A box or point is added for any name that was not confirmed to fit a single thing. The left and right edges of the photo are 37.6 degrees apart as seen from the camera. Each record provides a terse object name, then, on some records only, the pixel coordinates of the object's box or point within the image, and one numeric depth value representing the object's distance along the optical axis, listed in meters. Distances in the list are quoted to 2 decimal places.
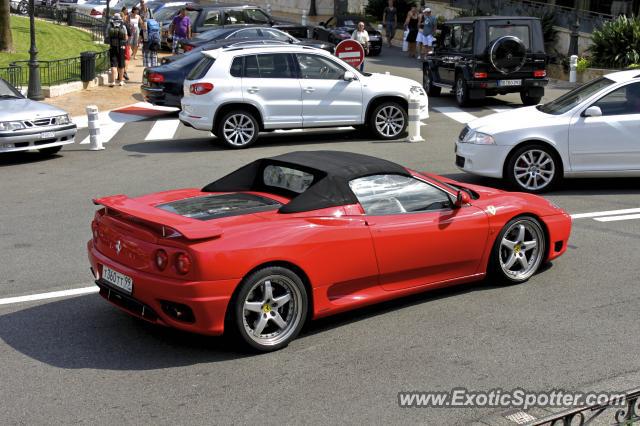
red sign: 22.28
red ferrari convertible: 6.57
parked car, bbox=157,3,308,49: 30.88
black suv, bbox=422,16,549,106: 21.56
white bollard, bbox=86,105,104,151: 16.98
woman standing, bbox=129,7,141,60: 31.50
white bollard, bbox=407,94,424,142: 17.61
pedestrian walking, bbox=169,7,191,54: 29.03
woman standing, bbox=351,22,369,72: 32.25
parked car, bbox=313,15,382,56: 37.75
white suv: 16.94
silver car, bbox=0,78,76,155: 15.38
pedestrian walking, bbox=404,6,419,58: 36.88
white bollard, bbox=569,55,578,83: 27.27
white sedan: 12.41
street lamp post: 21.75
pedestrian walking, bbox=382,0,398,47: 43.22
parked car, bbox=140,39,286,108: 20.75
